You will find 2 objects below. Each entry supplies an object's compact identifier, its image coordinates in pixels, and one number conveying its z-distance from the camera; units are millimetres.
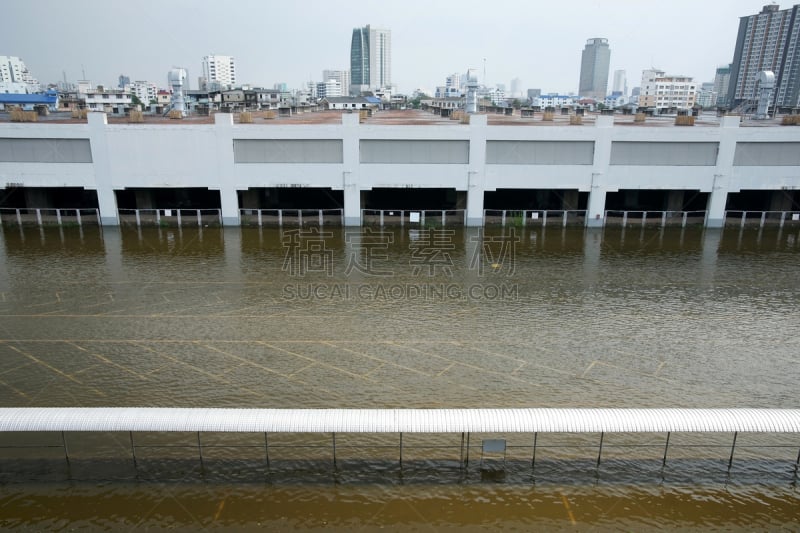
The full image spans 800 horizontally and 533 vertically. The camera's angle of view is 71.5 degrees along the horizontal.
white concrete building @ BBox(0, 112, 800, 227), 32781
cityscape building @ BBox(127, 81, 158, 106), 189238
